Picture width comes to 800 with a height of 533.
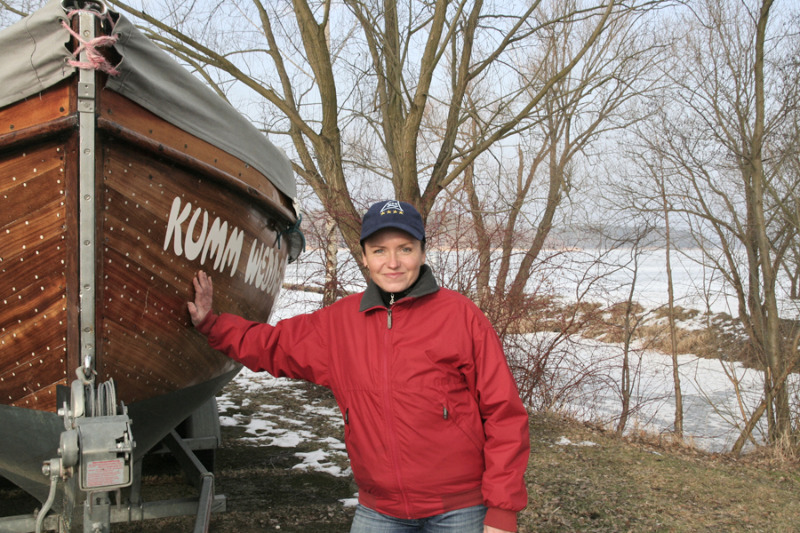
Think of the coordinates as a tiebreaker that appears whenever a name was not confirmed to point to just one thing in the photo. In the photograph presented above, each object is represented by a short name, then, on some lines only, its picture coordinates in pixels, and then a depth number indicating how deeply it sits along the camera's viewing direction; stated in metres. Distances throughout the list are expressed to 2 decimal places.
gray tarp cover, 1.94
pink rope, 1.91
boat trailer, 1.67
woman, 1.80
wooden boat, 1.97
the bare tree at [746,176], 7.25
